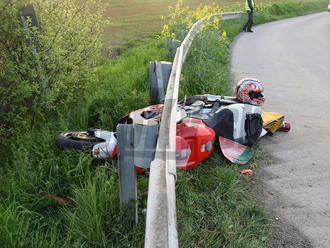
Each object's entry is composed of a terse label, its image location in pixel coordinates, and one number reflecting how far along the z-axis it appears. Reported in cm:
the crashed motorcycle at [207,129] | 371
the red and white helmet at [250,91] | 520
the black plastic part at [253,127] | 439
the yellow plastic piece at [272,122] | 489
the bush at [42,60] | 467
